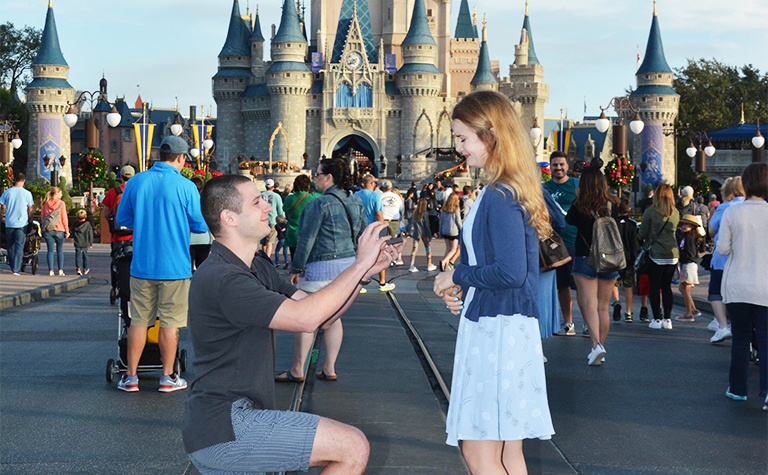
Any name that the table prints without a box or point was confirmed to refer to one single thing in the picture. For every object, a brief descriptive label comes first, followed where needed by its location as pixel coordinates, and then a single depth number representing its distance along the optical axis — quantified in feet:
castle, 212.84
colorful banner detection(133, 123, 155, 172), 127.95
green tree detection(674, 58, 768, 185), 205.26
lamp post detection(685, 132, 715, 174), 112.37
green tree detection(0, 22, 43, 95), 215.31
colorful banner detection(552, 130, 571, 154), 183.67
